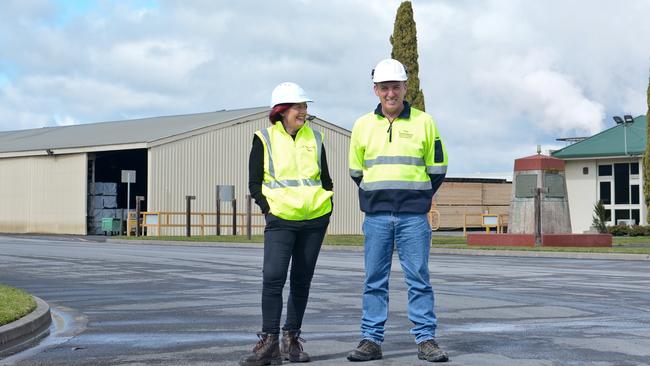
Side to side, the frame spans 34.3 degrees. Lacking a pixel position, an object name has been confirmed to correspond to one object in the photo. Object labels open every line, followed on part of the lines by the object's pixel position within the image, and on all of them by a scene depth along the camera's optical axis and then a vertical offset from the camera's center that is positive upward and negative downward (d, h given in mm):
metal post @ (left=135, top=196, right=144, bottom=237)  43312 +482
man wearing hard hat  7434 +228
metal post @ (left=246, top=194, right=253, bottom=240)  38762 +164
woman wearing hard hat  7297 +153
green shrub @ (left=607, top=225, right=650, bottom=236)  41562 -174
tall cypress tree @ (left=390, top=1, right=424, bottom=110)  37375 +6204
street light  49131 +5167
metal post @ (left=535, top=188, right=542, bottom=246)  30188 +187
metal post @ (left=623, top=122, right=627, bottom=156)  48719 +4408
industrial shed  45969 +2543
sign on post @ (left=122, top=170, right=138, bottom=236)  41906 +1943
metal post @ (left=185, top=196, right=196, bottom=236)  41609 +311
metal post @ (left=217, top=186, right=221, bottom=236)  42375 +357
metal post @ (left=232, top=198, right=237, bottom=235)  43250 +203
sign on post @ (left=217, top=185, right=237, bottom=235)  42156 +1247
